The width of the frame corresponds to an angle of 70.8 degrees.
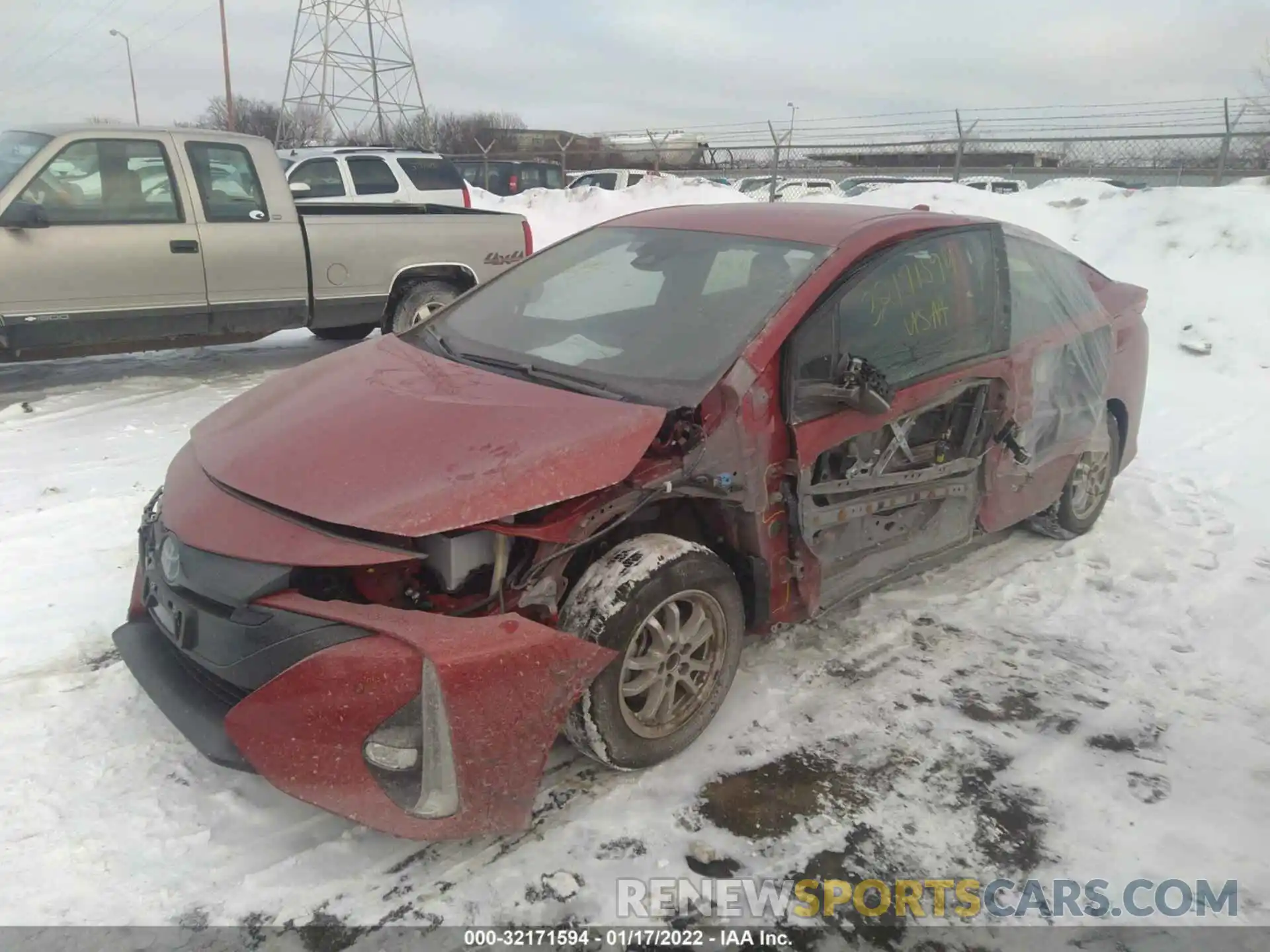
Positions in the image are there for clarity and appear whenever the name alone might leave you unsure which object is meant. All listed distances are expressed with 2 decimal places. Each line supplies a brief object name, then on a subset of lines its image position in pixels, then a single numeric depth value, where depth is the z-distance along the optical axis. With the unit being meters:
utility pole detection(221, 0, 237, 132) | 33.31
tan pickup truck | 6.09
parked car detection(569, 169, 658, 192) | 19.28
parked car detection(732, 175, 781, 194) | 19.80
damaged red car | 2.30
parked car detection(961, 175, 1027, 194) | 16.56
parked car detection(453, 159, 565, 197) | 19.89
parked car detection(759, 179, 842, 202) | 17.19
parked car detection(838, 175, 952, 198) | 16.03
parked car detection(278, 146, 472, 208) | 11.71
